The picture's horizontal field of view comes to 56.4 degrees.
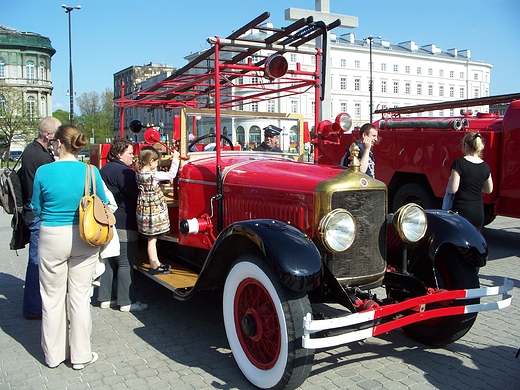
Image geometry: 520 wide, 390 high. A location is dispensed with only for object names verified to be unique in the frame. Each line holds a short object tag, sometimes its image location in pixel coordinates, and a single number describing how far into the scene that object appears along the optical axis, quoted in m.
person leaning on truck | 5.45
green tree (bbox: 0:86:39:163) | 38.34
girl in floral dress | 4.48
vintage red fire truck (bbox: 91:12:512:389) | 2.92
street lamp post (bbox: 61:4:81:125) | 24.27
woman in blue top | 3.36
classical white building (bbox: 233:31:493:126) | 64.06
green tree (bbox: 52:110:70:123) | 84.35
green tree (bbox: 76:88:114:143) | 55.06
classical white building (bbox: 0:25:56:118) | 60.94
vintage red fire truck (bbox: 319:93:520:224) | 6.91
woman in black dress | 4.84
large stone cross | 18.22
